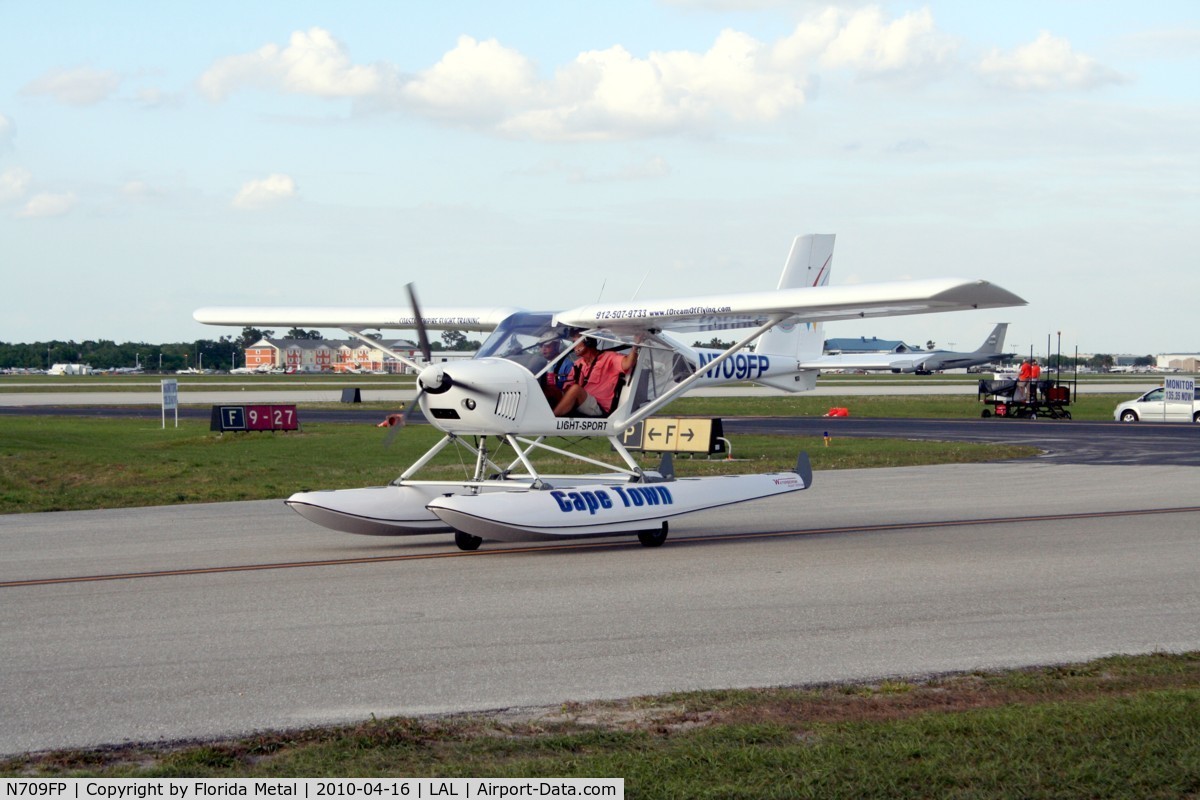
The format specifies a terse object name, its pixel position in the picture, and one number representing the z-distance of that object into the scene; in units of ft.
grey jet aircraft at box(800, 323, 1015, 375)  347.56
